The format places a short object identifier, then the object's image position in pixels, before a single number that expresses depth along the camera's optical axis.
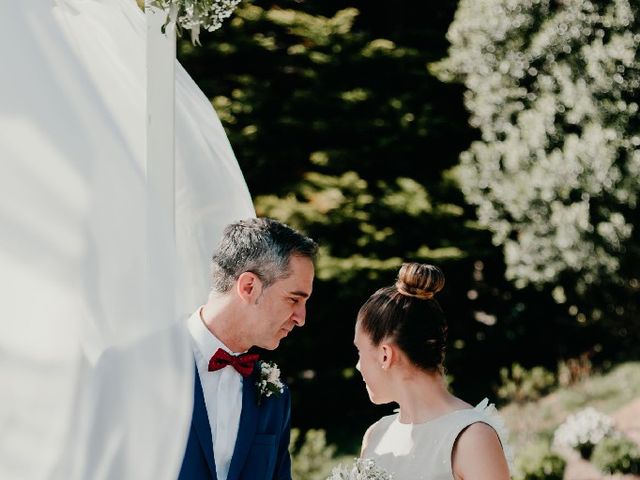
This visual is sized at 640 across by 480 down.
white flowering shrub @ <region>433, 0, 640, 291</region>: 9.28
